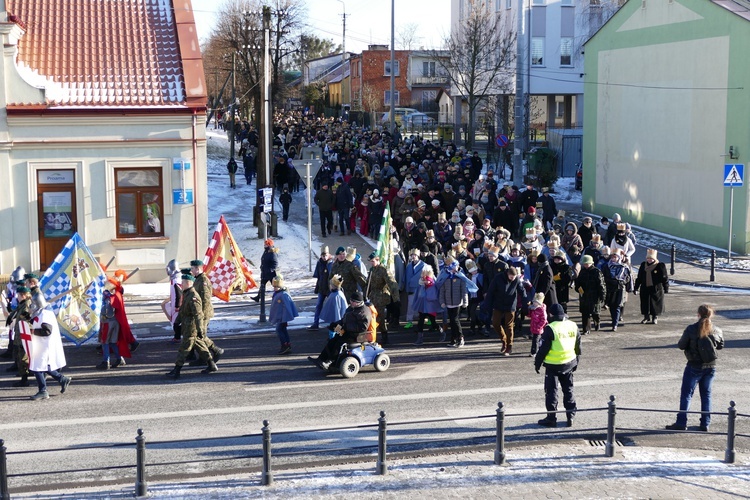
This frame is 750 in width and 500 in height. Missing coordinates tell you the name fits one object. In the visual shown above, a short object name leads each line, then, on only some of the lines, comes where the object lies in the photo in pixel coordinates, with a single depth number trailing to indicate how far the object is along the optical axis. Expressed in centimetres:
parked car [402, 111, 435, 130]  6938
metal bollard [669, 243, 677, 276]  2454
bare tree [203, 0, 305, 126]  5356
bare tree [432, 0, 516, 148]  4938
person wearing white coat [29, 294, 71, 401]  1439
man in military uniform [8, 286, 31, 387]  1470
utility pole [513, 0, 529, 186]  3491
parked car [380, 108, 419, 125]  7175
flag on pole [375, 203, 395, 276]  1888
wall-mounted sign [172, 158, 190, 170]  2361
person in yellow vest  1281
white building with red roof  2291
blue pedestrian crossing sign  2481
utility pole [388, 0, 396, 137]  5202
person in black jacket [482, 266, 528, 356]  1673
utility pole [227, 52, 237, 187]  3909
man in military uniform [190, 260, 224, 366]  1597
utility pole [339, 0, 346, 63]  10020
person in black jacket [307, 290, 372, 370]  1532
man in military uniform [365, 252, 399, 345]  1761
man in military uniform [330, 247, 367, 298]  1805
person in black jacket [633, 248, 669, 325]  1886
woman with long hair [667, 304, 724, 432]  1257
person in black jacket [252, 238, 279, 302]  2034
